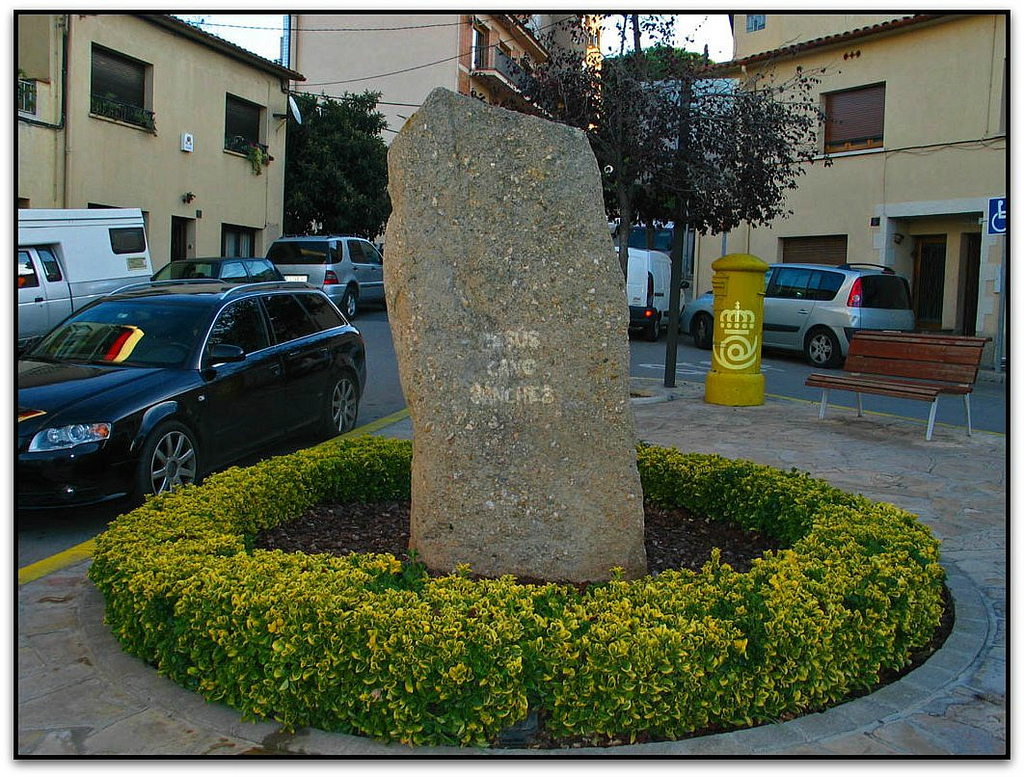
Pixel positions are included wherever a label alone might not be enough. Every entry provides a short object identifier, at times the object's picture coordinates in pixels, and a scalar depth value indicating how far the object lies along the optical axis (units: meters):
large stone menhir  4.16
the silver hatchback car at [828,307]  16.27
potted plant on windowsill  22.89
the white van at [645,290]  19.47
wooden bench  8.95
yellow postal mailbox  10.97
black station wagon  5.57
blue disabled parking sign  13.62
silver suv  20.28
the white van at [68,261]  13.65
